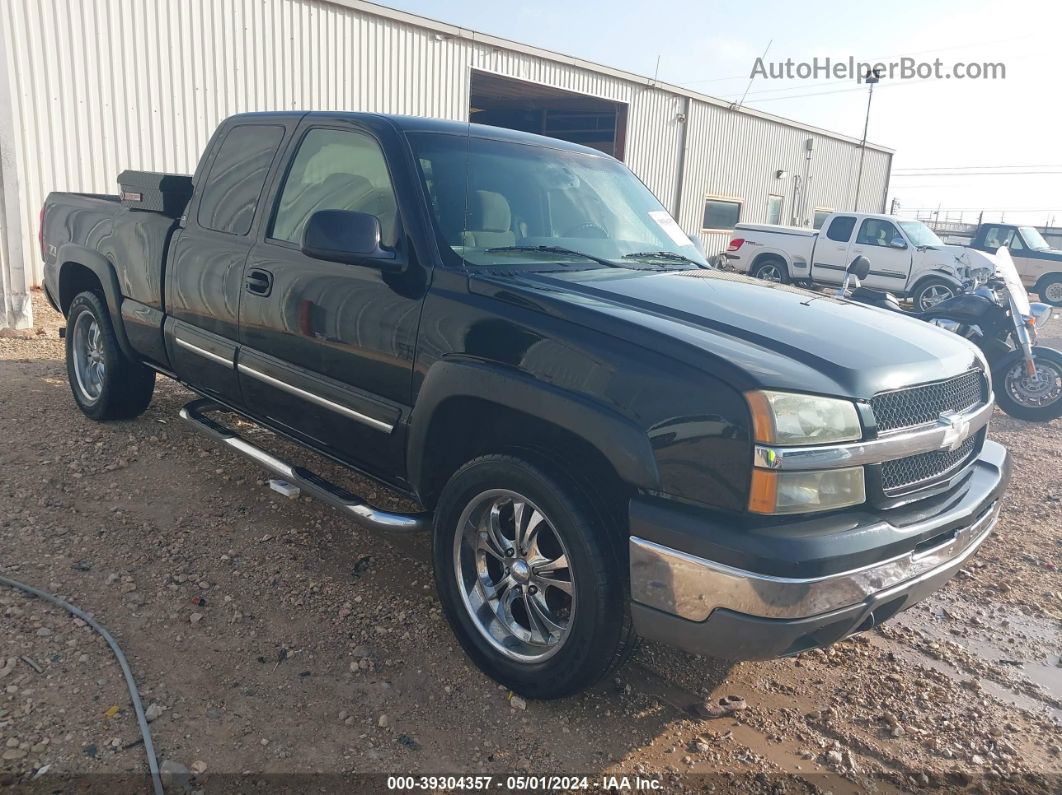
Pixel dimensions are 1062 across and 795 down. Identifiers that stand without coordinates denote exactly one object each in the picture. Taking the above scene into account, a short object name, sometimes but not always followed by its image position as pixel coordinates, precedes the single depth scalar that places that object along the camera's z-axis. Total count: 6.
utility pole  25.60
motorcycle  7.20
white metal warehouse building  9.66
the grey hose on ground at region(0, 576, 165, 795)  2.34
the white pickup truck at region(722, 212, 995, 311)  14.99
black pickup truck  2.27
